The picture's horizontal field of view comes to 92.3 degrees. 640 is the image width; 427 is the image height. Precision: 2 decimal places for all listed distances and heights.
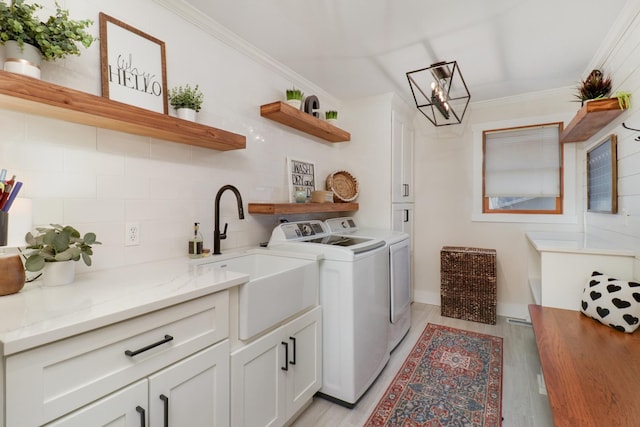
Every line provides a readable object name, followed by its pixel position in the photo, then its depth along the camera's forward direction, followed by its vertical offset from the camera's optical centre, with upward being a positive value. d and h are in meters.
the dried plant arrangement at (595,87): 2.15 +0.82
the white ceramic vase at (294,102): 2.46 +0.84
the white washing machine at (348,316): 1.88 -0.70
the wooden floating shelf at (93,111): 1.07 +0.41
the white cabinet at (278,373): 1.37 -0.84
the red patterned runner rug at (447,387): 1.80 -1.24
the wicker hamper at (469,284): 3.14 -0.84
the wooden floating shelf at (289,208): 2.19 +0.00
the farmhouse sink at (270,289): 1.36 -0.42
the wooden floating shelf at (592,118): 1.95 +0.60
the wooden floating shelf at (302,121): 2.30 +0.71
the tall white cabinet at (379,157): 3.25 +0.54
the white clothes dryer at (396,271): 2.43 -0.55
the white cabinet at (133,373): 0.77 -0.50
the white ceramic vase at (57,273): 1.18 -0.24
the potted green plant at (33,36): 1.12 +0.67
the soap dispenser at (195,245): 1.79 -0.21
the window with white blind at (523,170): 3.23 +0.37
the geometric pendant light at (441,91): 2.41 +1.14
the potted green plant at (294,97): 2.47 +0.89
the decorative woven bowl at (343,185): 3.17 +0.23
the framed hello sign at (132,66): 1.48 +0.74
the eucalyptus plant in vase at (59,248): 1.15 -0.14
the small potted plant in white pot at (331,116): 3.04 +0.90
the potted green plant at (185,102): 1.71 +0.60
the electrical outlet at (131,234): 1.57 -0.12
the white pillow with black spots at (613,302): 1.62 -0.56
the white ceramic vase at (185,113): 1.71 +0.53
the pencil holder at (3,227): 1.08 -0.05
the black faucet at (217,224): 1.92 -0.10
